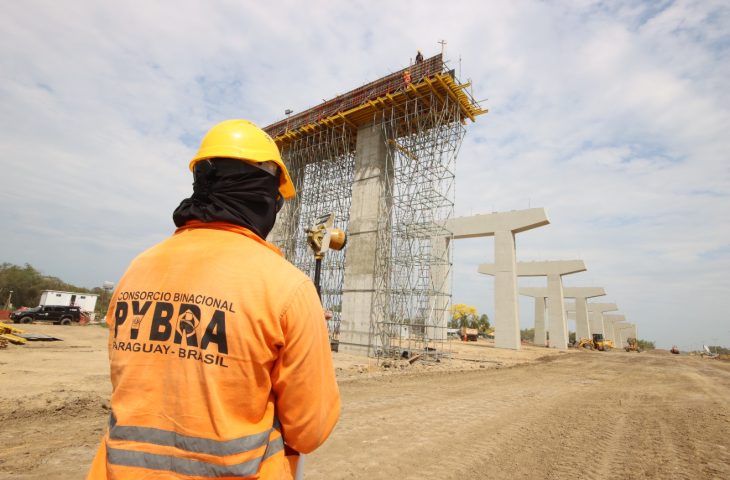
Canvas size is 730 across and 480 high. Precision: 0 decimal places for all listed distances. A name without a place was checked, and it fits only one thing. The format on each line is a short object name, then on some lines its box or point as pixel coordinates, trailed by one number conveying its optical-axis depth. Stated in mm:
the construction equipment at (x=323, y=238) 2547
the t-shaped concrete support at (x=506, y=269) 28688
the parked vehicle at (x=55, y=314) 26300
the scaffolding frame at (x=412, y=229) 18766
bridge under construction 18797
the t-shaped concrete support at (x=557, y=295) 38594
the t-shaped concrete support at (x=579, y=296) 46812
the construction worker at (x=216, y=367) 1097
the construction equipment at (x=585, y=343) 46031
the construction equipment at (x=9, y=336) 14183
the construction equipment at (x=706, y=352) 45831
